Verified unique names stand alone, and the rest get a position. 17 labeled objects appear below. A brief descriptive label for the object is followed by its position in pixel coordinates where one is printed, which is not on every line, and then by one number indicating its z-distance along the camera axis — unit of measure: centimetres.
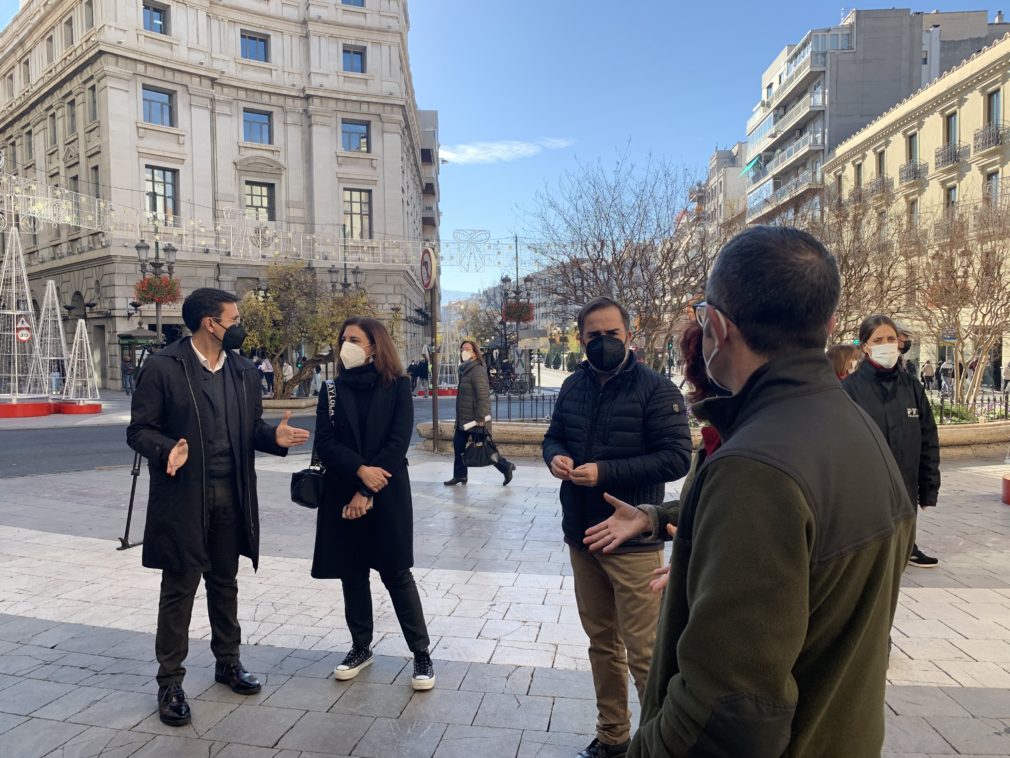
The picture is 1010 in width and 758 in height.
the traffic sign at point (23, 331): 1947
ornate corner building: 3161
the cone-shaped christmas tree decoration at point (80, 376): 2159
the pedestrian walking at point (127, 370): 2969
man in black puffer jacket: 290
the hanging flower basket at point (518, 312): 2722
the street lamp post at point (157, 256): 2117
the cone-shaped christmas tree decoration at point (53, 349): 2012
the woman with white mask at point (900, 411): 470
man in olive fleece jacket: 114
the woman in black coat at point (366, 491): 361
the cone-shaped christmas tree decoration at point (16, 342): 1931
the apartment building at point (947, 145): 2766
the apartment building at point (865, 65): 4384
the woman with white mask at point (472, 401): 873
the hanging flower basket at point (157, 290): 2075
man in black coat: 340
